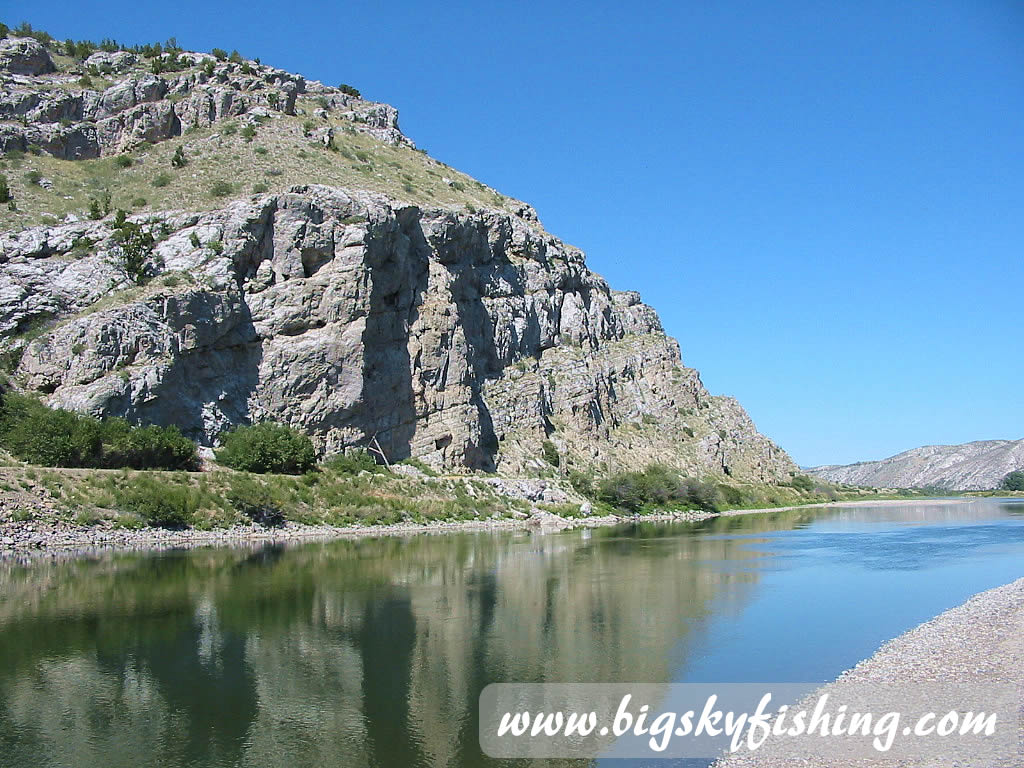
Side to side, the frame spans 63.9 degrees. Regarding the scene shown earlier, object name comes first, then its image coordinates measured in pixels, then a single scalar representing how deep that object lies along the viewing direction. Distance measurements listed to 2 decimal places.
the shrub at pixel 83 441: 45.28
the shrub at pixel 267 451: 55.38
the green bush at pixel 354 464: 61.97
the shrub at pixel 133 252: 60.72
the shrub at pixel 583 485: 79.12
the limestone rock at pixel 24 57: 81.38
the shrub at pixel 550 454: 83.50
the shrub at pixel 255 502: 49.50
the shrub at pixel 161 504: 43.94
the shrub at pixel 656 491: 80.62
